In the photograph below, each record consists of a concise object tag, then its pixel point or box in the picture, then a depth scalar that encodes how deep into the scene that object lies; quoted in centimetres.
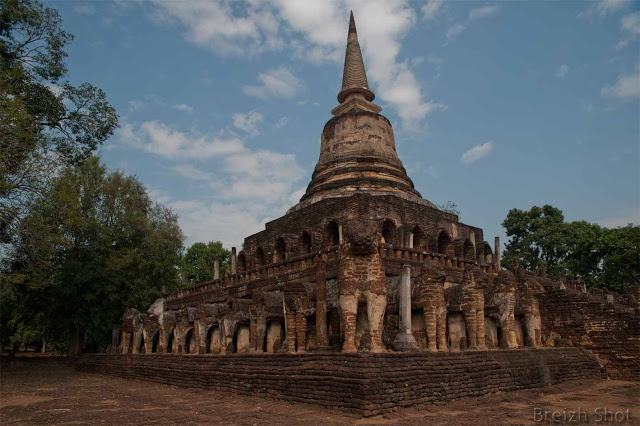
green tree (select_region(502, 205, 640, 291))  3128
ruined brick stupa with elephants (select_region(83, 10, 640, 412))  1024
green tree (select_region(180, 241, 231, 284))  4244
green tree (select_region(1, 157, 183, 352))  2258
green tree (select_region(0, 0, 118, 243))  1269
